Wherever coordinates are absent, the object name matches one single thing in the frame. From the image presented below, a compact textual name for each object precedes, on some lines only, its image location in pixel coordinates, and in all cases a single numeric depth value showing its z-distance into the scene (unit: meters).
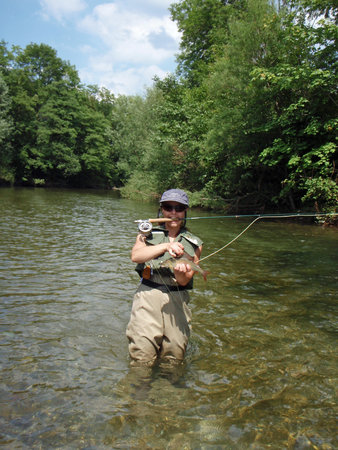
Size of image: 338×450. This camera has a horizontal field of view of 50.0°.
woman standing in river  4.16
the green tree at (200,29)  35.25
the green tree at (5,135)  40.44
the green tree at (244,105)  21.04
